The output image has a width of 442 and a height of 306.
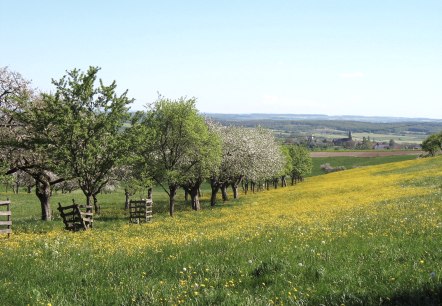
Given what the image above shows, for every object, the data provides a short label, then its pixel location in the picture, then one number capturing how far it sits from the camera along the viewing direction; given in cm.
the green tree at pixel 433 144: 12606
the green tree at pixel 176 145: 3984
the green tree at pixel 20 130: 2719
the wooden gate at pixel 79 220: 2741
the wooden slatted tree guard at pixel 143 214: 3465
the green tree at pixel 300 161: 11181
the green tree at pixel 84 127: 2639
